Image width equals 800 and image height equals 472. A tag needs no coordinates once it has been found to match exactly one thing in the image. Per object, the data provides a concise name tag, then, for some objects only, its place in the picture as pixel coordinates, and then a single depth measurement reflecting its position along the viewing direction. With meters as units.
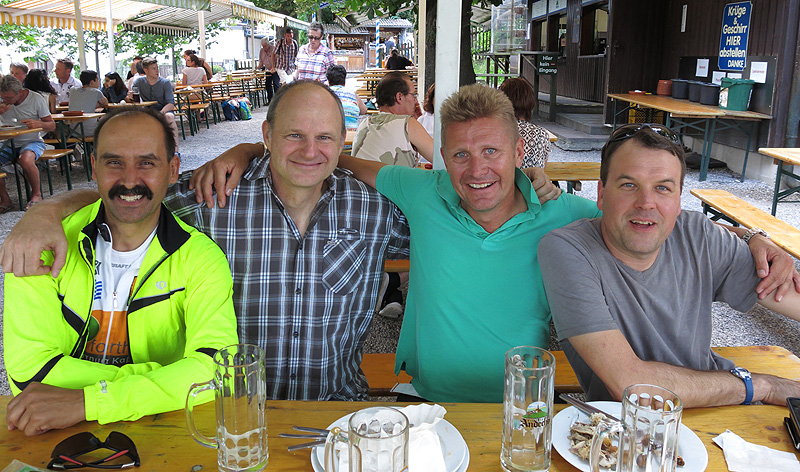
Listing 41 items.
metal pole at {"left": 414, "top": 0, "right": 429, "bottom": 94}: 7.19
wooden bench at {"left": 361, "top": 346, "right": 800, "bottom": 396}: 2.31
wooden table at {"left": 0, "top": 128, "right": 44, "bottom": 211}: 6.53
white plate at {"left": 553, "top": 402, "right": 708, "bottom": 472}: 1.23
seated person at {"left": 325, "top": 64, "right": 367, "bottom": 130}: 7.35
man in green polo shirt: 2.02
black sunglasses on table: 1.21
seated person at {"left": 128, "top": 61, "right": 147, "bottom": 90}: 13.25
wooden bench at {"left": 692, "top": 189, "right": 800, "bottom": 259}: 3.98
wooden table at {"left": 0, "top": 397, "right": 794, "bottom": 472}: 1.26
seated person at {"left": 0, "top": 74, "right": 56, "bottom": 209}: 7.16
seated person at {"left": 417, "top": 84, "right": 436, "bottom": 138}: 5.88
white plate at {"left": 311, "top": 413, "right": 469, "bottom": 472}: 1.23
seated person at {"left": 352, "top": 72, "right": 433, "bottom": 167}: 4.46
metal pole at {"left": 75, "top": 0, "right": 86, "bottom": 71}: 10.90
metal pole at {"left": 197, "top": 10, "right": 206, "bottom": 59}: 16.92
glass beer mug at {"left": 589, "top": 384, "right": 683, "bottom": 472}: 1.00
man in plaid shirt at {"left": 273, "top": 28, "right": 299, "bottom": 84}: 17.75
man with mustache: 1.54
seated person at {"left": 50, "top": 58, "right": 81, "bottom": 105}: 11.09
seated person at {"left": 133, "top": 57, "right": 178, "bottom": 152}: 11.40
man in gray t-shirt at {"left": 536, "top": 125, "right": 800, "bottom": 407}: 1.74
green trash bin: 8.48
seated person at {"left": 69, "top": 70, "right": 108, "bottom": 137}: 9.30
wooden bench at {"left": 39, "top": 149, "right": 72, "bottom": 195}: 7.36
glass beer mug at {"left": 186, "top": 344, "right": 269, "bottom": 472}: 1.18
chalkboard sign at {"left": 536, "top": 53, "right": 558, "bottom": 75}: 13.36
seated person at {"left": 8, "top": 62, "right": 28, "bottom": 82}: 10.09
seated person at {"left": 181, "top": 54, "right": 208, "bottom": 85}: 14.22
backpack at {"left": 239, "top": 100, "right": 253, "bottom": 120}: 15.97
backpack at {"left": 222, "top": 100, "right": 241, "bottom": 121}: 15.71
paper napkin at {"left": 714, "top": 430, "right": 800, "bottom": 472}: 1.24
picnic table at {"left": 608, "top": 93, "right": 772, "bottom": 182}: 8.22
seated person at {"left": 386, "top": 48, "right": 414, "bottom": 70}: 14.89
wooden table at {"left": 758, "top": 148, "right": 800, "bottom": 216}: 5.55
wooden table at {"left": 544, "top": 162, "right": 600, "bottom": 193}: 5.43
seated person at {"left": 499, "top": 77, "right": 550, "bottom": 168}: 4.99
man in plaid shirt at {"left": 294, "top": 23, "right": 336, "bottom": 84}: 10.73
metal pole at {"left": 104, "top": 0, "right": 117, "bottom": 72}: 11.99
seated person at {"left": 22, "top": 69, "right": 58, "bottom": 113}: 9.32
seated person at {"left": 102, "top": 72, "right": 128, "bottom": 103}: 11.44
